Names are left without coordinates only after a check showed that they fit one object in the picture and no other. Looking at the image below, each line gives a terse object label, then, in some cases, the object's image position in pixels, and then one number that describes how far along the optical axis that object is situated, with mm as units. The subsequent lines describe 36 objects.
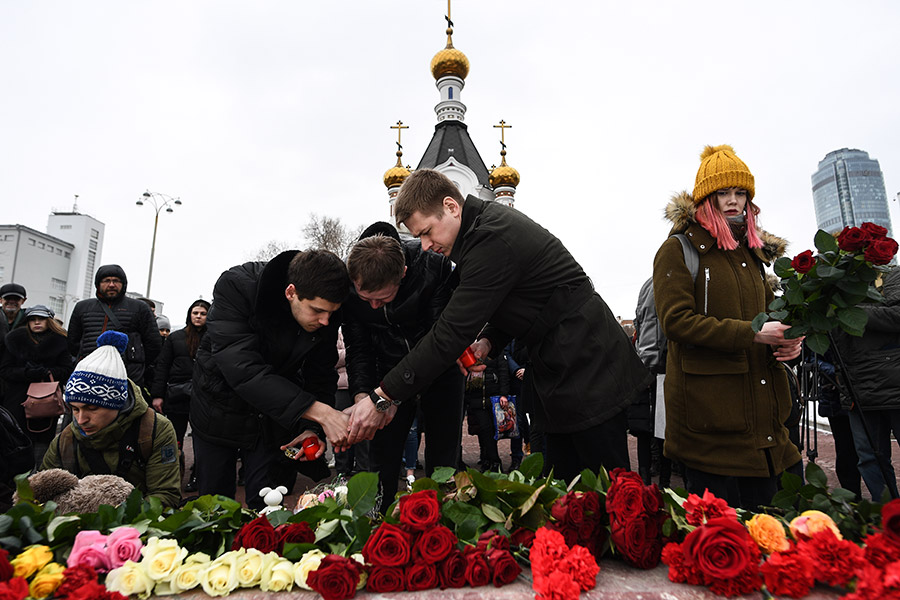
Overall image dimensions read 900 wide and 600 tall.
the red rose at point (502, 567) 1267
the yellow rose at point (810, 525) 1281
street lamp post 19297
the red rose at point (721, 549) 1165
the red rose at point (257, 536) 1382
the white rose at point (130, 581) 1267
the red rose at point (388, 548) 1271
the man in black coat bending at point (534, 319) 2219
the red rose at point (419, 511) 1331
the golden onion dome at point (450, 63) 27422
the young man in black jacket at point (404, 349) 2799
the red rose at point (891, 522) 1135
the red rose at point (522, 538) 1417
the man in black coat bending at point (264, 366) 2508
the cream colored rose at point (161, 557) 1299
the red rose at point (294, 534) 1414
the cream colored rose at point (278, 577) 1290
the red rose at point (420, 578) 1265
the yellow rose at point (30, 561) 1283
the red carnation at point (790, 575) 1181
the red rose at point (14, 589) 1142
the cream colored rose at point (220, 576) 1280
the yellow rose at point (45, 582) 1238
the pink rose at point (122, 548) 1359
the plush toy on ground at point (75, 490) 1851
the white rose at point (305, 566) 1291
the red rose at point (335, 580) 1196
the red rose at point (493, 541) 1354
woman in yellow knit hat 2229
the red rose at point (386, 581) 1265
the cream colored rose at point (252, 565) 1306
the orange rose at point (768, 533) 1279
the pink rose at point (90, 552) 1350
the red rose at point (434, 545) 1282
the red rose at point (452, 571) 1274
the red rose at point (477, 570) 1267
